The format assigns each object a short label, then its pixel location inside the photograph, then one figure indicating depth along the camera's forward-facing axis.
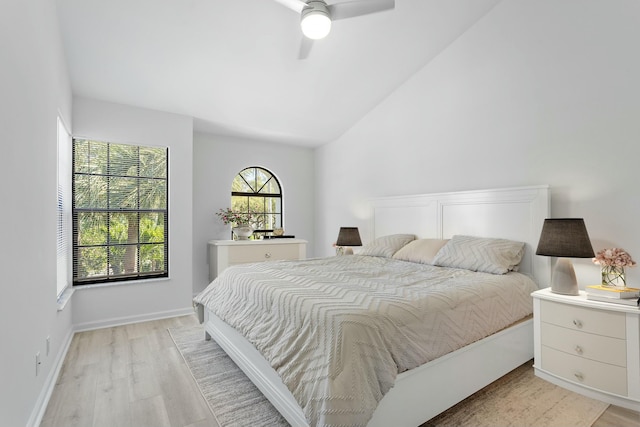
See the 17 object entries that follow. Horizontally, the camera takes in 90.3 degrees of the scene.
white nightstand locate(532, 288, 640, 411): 1.94
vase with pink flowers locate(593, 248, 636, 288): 2.20
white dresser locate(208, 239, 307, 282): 4.13
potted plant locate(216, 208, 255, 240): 4.47
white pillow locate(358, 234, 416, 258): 3.61
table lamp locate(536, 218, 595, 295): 2.18
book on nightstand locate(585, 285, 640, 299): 2.06
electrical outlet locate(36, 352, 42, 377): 1.87
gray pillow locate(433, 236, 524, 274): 2.64
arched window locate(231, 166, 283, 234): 5.02
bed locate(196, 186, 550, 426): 1.42
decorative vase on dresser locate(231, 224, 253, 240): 4.45
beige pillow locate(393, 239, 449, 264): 3.17
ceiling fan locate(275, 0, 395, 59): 2.18
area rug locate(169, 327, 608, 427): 1.82
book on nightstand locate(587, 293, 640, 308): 1.99
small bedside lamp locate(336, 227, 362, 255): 4.08
